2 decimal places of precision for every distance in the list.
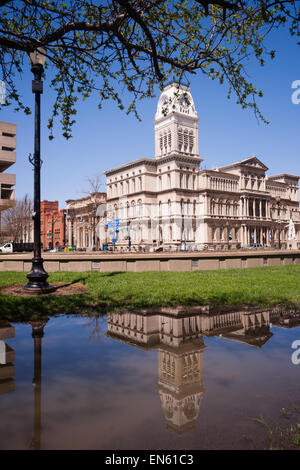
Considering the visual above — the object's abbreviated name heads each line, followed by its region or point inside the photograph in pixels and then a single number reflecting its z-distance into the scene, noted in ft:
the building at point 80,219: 324.31
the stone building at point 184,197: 257.75
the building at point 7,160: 170.30
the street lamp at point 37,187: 30.27
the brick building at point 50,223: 380.78
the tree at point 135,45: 19.29
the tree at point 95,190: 186.52
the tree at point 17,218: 226.17
